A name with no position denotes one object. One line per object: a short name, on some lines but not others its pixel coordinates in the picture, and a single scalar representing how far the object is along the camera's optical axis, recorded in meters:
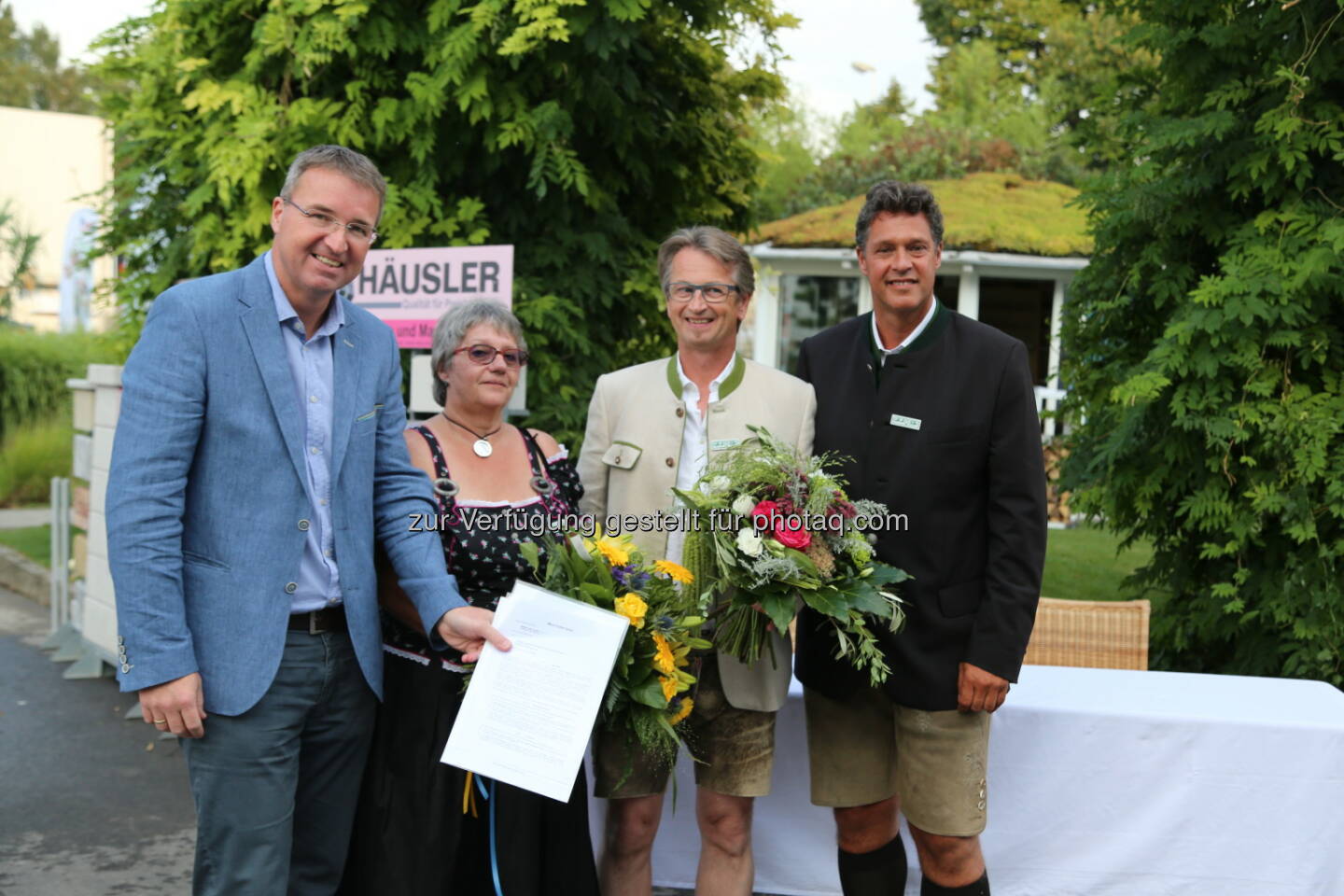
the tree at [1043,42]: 25.84
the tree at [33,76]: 52.56
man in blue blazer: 2.33
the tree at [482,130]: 5.59
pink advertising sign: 4.97
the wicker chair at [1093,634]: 4.70
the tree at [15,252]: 19.91
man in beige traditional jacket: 3.12
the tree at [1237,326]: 4.40
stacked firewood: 5.72
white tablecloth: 3.55
